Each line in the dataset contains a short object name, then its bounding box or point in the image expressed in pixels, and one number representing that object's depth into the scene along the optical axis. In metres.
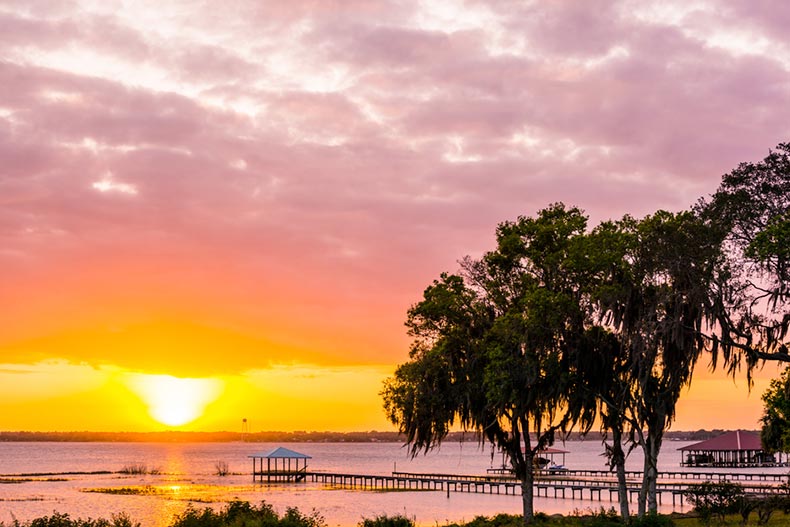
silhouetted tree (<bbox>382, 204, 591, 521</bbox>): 38.50
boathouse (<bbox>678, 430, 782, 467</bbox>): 122.38
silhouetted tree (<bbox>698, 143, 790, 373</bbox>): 32.28
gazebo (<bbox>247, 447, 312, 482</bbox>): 109.69
